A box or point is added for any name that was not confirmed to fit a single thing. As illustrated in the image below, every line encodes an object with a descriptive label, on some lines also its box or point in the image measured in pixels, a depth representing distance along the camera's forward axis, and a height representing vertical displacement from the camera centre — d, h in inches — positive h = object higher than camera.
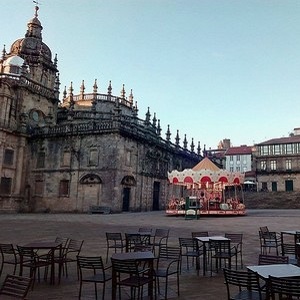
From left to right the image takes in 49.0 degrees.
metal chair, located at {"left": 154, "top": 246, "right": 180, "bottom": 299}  241.1 -62.4
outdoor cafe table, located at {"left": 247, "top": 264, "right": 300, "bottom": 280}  178.1 -37.1
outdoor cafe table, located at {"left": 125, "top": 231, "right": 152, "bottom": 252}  379.9 -38.4
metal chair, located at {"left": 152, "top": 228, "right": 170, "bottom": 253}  417.4 -39.1
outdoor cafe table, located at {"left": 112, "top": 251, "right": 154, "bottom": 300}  213.8 -38.4
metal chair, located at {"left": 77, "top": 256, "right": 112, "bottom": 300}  225.5 -44.3
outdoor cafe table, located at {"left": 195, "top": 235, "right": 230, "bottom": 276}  313.5 -35.9
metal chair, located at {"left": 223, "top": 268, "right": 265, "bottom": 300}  179.6 -41.6
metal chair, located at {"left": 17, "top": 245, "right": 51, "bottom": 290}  266.3 -51.8
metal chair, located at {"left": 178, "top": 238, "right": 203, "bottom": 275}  323.6 -44.5
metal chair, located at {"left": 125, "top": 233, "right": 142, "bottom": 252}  365.1 -44.3
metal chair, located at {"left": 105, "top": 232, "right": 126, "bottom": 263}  384.9 -41.6
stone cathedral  1278.3 +198.6
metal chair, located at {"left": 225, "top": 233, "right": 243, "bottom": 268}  370.0 -38.2
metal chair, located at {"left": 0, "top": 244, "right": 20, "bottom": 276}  281.3 -43.6
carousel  1128.2 +72.9
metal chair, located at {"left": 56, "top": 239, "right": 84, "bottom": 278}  284.4 -52.0
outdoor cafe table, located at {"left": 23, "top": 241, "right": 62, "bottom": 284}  270.7 -39.8
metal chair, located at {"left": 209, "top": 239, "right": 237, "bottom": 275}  311.1 -47.5
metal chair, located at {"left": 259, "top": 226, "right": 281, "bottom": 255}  412.2 -38.9
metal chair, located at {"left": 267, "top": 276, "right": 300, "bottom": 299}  154.3 -38.2
